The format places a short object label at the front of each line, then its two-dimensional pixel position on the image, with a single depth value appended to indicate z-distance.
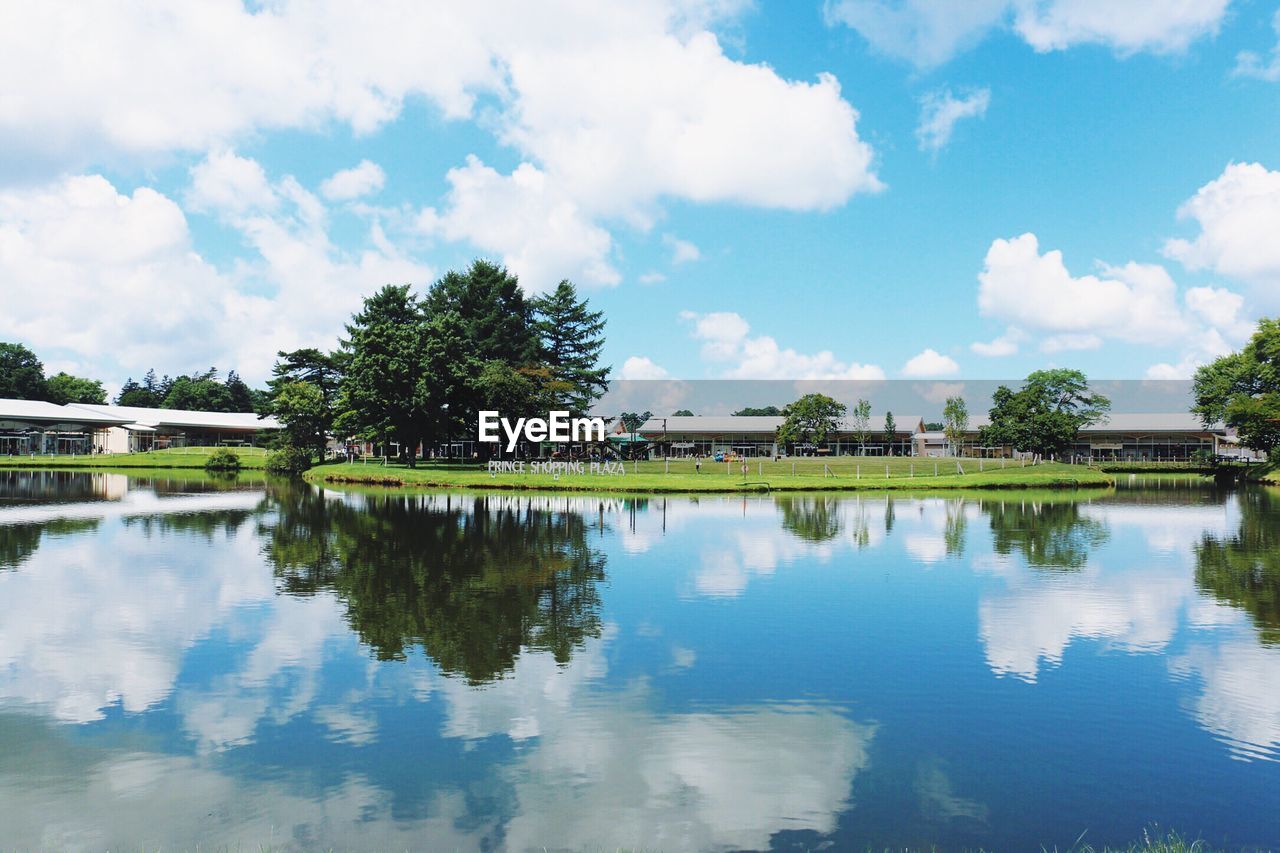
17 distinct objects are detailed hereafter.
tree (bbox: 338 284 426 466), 64.31
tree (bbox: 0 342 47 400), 114.12
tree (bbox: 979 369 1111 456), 80.31
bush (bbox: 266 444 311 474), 74.81
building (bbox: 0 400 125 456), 90.12
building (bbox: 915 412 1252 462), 99.81
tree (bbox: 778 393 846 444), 91.25
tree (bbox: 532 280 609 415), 80.19
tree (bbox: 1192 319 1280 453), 72.50
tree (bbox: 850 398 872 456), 103.56
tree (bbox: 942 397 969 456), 101.39
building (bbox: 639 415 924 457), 103.19
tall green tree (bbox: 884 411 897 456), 104.88
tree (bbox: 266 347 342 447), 87.31
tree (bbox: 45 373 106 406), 121.44
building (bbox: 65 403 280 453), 101.69
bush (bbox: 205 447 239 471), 77.12
